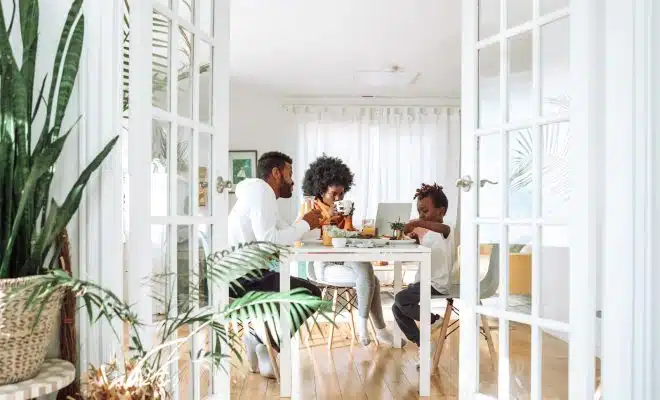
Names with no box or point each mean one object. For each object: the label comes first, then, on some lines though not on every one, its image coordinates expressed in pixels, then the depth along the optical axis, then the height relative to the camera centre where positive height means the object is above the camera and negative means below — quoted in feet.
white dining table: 10.16 -1.39
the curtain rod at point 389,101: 23.70 +3.96
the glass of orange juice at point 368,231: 12.40 -0.65
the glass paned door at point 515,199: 6.56 +0.02
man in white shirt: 10.77 -0.42
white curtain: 23.48 +2.15
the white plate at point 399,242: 11.74 -0.83
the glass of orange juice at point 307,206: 15.99 -0.17
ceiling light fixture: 16.89 +3.54
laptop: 15.40 -0.36
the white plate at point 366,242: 11.12 -0.81
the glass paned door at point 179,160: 5.75 +0.44
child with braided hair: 11.69 -1.00
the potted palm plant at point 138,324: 4.33 -0.94
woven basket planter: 4.37 -1.01
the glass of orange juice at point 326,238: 11.54 -0.74
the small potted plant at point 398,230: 12.32 -0.62
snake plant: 4.69 +0.38
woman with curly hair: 13.11 -1.46
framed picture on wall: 23.20 +1.40
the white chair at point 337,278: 13.20 -1.75
